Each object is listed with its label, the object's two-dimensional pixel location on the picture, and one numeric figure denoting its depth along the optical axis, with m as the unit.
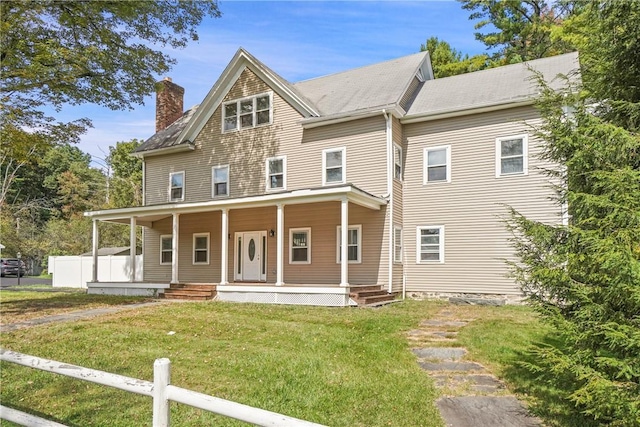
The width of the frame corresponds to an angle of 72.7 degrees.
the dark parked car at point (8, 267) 31.31
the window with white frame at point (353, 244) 14.58
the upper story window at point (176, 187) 18.39
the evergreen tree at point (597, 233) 3.37
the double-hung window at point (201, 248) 17.58
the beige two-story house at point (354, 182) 13.40
